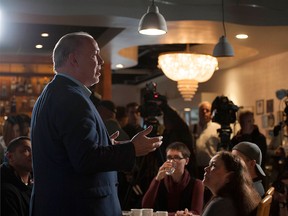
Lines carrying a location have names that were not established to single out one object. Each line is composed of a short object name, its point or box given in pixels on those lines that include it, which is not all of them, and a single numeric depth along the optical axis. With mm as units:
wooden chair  2510
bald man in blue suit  1860
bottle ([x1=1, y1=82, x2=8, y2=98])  8820
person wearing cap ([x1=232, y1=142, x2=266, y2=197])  3672
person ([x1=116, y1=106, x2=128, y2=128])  7078
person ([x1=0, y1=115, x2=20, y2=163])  5238
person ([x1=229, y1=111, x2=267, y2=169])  5754
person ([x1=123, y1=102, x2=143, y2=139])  6504
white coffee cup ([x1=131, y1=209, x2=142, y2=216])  2780
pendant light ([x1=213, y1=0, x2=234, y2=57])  5648
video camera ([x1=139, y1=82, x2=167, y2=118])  4922
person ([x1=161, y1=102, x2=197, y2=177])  5336
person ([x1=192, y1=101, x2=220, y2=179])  6043
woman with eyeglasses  3975
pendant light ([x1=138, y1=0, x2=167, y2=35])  4883
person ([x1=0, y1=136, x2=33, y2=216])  3057
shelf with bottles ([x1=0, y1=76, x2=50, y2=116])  8847
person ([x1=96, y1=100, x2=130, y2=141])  5301
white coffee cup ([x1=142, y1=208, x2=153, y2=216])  2782
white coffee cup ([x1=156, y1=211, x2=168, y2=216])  2809
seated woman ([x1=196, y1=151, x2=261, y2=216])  2604
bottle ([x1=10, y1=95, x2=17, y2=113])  8805
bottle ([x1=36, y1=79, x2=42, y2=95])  8969
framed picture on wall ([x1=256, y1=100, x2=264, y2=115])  8934
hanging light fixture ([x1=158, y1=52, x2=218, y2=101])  7375
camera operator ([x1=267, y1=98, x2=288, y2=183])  6132
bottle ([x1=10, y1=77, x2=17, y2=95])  8891
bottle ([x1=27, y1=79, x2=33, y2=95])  8913
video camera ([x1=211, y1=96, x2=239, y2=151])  5246
